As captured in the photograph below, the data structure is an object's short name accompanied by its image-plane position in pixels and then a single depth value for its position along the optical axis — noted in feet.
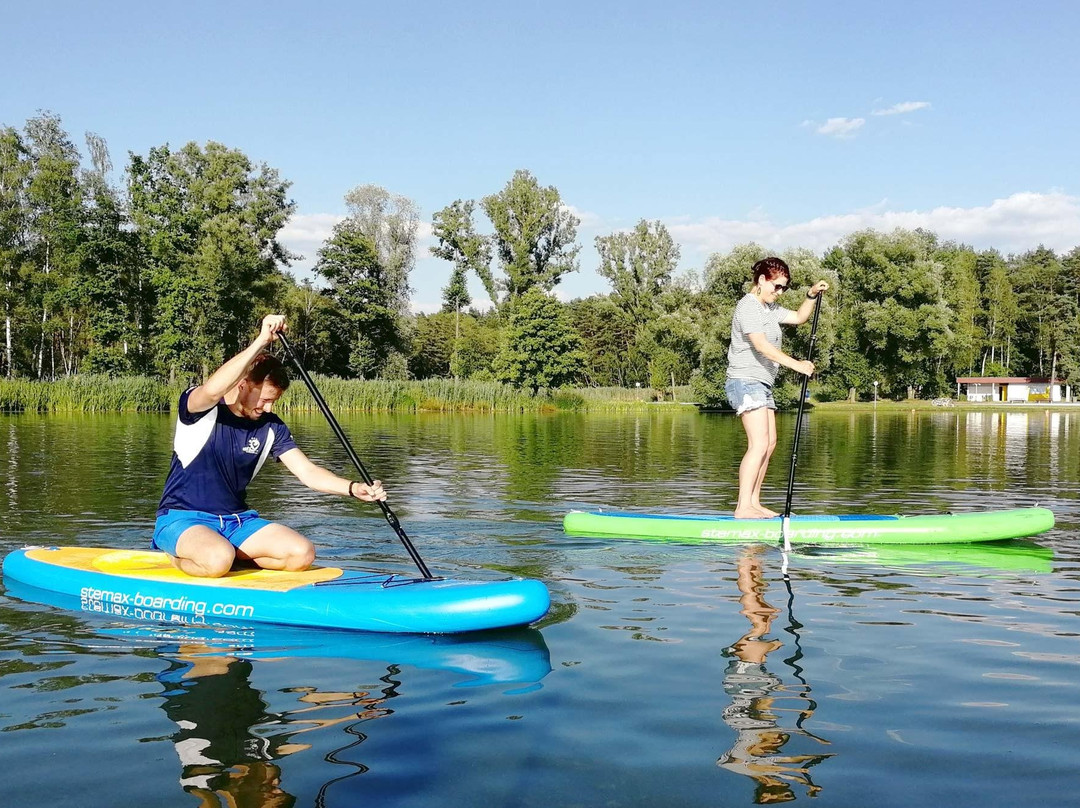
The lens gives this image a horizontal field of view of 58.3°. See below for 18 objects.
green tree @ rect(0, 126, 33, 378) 156.97
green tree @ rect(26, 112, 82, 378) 158.71
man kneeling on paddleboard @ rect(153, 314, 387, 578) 20.11
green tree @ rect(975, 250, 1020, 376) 283.59
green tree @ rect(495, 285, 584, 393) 184.55
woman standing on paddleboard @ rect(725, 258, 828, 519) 29.48
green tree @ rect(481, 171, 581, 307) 213.46
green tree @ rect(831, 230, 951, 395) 197.67
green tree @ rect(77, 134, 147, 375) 160.45
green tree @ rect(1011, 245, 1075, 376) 281.33
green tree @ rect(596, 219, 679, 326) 247.09
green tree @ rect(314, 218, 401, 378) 193.67
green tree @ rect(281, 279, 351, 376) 201.16
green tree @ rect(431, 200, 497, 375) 213.05
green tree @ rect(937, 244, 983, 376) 235.20
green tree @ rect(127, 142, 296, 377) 167.73
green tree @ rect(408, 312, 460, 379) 247.29
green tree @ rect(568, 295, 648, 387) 250.57
